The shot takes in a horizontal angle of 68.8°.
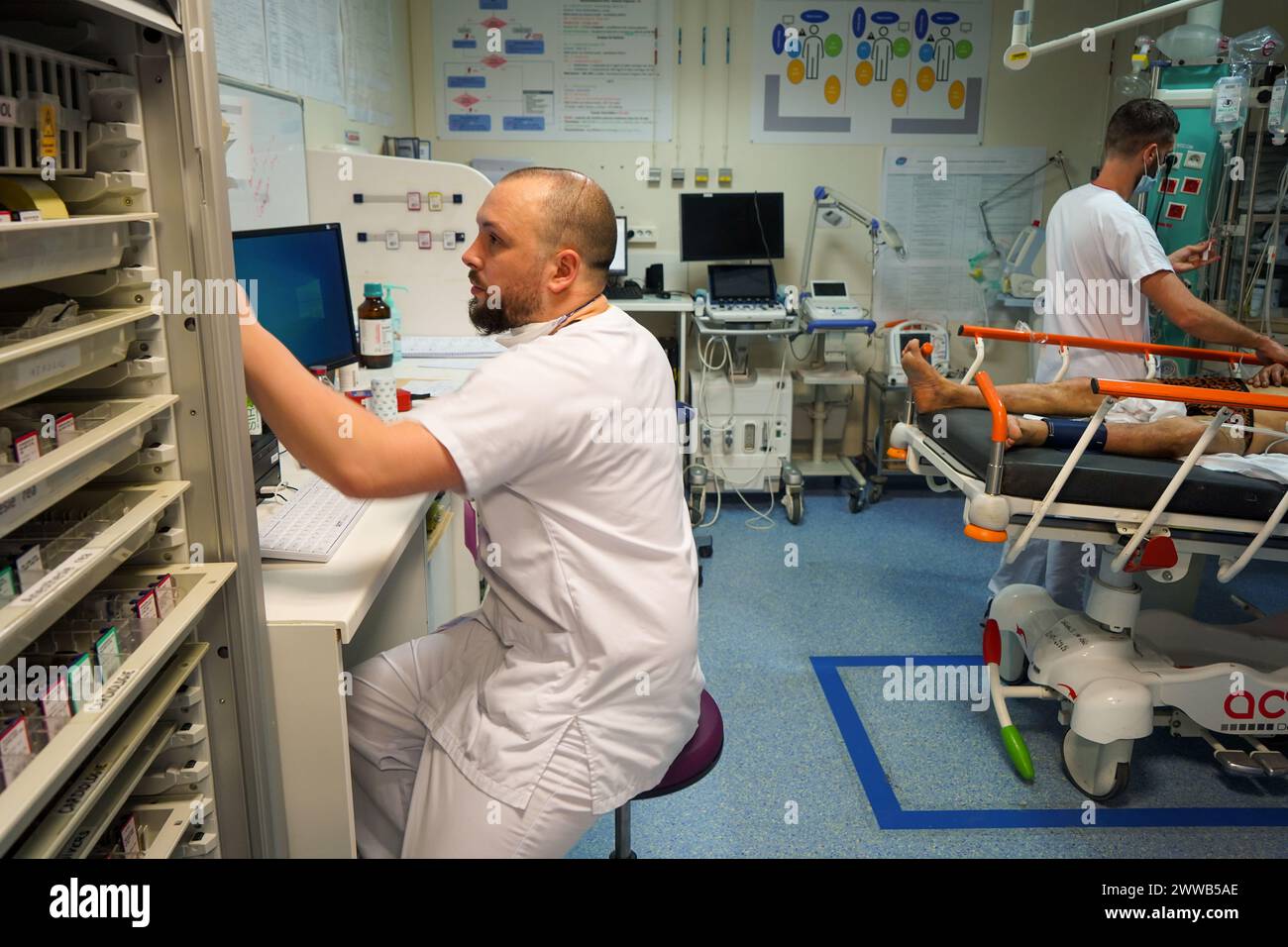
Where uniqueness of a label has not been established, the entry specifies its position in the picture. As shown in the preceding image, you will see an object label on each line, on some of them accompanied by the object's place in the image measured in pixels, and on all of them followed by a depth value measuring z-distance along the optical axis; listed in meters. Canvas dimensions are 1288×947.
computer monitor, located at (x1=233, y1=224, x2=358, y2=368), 1.93
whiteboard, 2.30
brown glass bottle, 2.56
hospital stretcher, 2.00
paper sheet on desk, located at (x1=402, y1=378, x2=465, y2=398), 2.43
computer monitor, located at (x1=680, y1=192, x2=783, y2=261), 4.18
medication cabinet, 0.90
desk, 1.29
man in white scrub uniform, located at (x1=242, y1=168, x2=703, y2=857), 1.21
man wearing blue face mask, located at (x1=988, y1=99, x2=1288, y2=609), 2.64
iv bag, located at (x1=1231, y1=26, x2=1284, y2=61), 3.43
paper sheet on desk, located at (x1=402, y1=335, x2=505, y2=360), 2.94
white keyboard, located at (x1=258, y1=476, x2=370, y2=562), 1.47
